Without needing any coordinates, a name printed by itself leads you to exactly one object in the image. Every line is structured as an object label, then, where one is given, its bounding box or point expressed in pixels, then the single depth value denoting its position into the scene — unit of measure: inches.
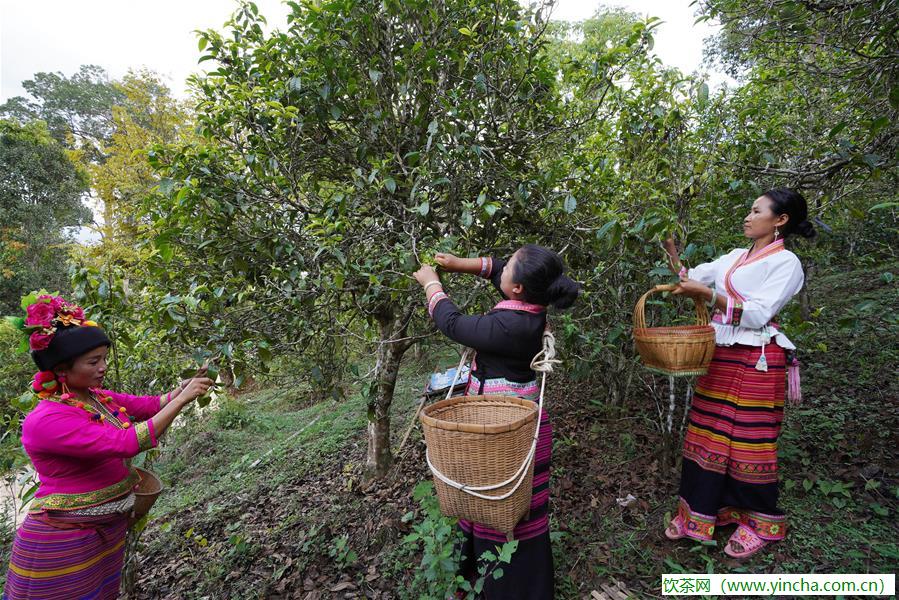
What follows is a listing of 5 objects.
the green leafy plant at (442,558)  73.6
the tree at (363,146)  94.7
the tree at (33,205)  520.4
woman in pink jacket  78.2
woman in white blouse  90.4
